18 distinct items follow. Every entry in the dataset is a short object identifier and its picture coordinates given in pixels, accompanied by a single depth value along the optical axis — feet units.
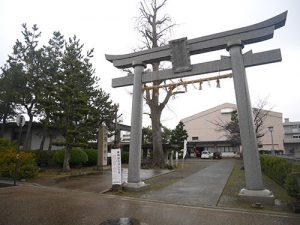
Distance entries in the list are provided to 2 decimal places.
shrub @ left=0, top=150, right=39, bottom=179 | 42.04
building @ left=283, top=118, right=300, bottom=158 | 170.23
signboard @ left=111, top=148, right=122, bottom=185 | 31.91
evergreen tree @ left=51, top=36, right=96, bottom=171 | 54.39
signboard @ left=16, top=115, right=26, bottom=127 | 39.11
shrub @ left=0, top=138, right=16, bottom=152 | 54.30
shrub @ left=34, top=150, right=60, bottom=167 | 66.08
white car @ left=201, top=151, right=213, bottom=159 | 148.15
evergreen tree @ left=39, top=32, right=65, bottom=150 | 71.03
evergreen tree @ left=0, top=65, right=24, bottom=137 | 71.05
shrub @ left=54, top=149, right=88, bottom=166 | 64.23
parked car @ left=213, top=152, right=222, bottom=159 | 145.89
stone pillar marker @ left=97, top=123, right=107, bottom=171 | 65.28
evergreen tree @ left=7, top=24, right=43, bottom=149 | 72.69
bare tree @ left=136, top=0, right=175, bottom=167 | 69.26
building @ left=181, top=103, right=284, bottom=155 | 155.84
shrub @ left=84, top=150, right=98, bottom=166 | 77.61
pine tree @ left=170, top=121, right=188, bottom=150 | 146.98
